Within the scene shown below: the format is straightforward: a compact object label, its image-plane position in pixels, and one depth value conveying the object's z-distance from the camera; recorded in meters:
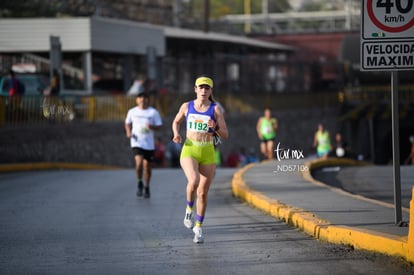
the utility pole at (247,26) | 79.19
